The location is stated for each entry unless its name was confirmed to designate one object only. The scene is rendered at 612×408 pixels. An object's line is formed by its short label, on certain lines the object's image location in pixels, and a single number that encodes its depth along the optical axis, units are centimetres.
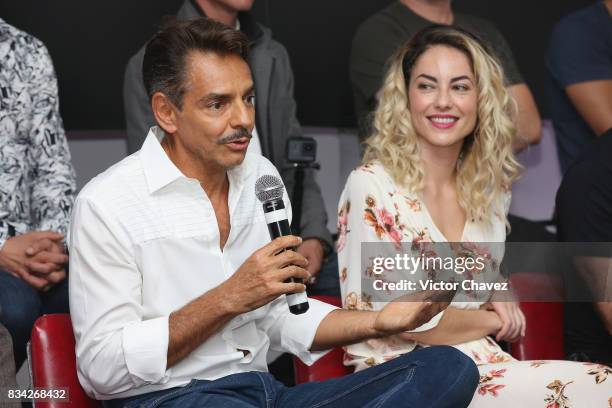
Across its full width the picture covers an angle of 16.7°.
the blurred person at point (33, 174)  552
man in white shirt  428
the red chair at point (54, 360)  454
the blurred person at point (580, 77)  722
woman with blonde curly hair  494
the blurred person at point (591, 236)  554
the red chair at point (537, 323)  581
